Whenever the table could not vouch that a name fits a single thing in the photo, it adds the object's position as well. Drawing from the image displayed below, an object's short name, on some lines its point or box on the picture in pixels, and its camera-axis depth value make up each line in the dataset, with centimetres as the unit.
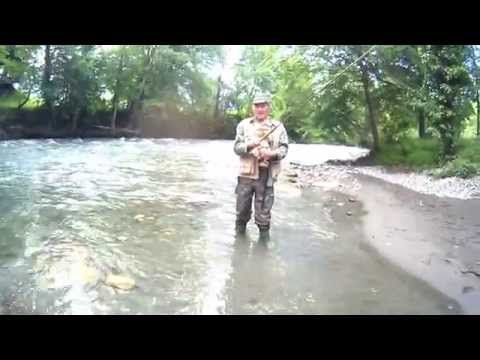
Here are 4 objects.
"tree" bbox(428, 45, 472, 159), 727
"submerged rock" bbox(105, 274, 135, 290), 306
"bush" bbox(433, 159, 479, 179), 674
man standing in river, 394
